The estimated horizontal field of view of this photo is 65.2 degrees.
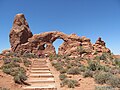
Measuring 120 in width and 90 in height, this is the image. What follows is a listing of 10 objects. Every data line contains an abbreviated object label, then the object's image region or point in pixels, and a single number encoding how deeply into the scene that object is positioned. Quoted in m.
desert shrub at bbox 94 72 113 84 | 5.77
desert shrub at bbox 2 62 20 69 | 7.96
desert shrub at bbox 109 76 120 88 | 5.11
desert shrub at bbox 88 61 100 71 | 8.38
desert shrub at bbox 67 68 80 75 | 7.60
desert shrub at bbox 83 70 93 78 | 6.84
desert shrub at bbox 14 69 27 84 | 5.77
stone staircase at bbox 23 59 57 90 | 5.40
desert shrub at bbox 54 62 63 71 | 8.91
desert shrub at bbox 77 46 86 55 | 17.45
